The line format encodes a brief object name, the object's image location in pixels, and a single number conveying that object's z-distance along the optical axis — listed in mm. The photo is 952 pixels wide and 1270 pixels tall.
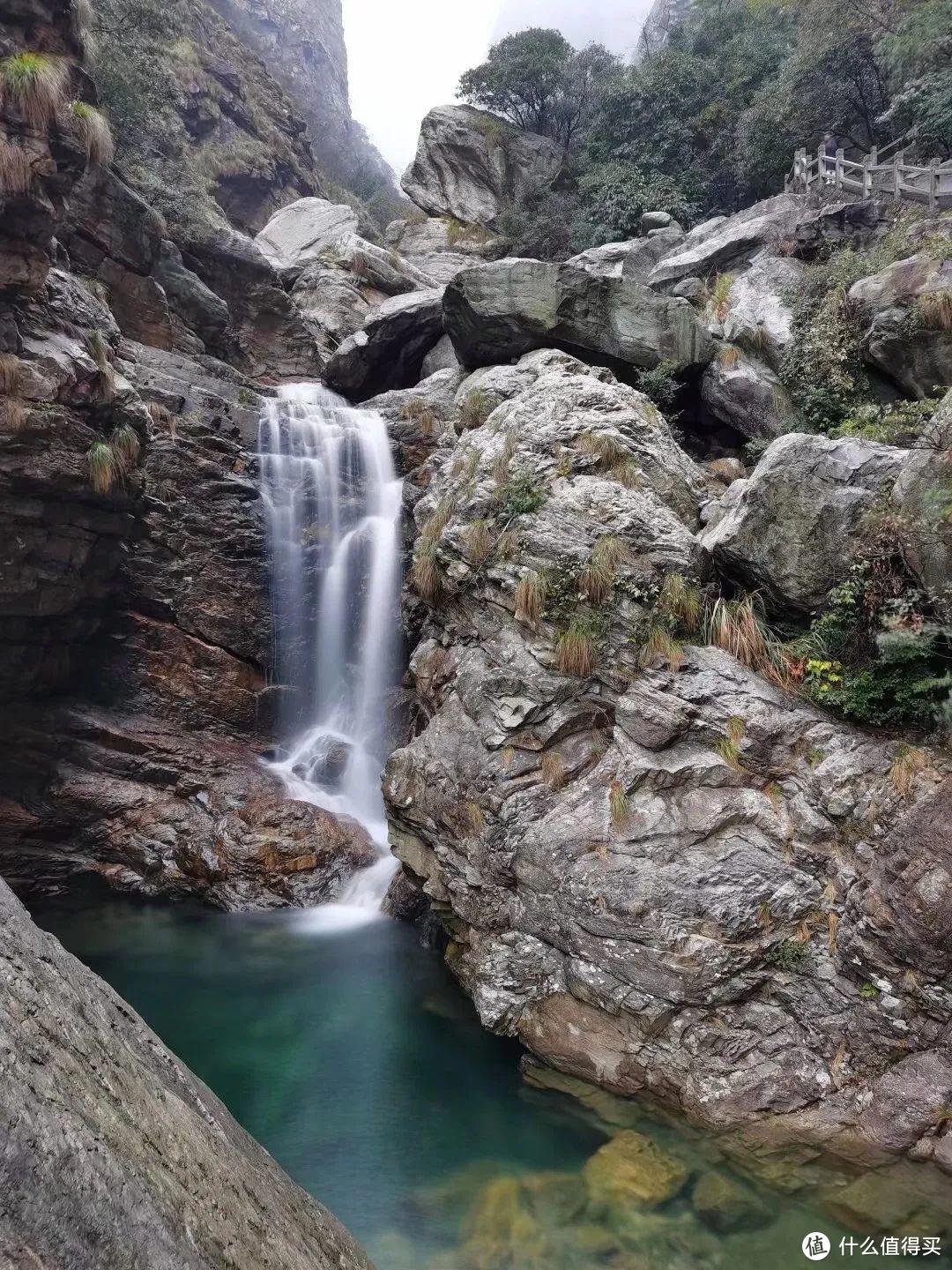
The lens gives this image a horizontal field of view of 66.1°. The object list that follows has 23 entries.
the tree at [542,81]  27047
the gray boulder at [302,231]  23703
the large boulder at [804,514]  7148
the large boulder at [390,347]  17500
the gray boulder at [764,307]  12695
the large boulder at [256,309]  18734
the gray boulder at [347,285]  21953
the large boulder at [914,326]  9984
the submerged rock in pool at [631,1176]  5168
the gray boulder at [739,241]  14812
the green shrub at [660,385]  12680
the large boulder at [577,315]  12820
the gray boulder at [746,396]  12125
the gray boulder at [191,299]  15953
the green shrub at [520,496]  8336
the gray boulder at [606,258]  17022
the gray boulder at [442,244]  26641
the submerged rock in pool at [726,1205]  4934
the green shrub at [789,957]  5863
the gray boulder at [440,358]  17422
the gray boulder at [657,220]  19938
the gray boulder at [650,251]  17109
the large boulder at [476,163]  27156
